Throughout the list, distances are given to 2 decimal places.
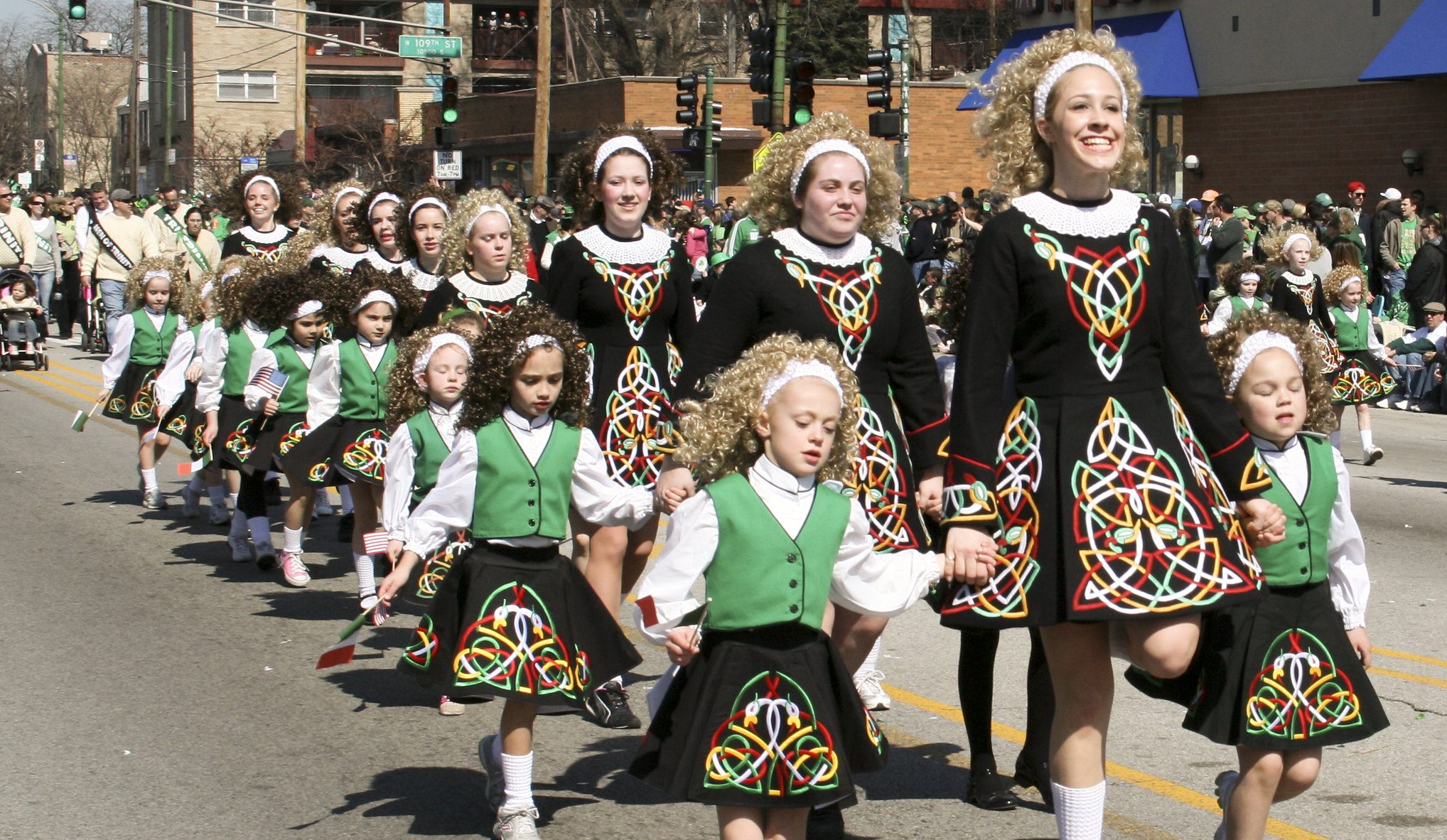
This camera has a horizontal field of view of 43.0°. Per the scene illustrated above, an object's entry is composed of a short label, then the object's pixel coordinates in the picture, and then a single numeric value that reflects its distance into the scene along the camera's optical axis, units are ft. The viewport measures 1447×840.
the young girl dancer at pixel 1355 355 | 44.55
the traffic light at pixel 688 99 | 96.48
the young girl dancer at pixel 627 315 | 22.75
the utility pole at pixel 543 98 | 96.78
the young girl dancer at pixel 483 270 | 25.46
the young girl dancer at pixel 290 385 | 31.81
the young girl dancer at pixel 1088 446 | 14.06
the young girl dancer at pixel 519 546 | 17.66
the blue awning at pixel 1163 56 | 103.09
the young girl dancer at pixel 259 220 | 39.83
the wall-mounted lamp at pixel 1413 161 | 86.79
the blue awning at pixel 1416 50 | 82.02
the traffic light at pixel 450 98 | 101.81
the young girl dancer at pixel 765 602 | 14.37
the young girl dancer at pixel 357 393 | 28.91
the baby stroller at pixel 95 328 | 81.82
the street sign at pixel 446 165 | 103.09
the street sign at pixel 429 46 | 101.86
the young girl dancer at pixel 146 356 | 41.01
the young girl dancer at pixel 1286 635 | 14.88
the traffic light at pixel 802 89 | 74.69
